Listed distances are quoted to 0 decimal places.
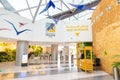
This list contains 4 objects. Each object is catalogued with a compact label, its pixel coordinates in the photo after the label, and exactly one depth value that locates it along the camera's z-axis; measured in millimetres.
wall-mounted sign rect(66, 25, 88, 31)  16011
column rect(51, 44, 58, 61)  22328
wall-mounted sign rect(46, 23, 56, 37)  16586
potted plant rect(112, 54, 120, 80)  6933
